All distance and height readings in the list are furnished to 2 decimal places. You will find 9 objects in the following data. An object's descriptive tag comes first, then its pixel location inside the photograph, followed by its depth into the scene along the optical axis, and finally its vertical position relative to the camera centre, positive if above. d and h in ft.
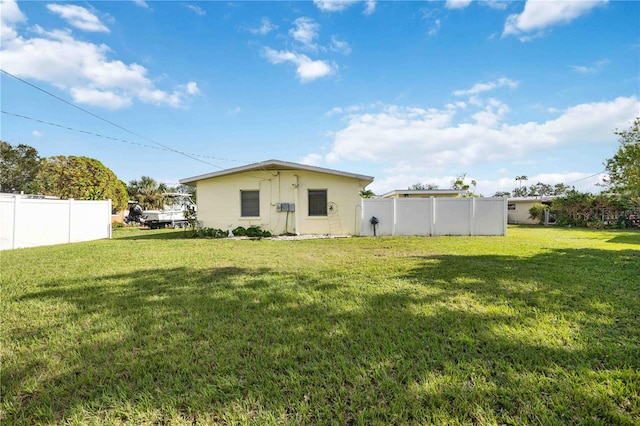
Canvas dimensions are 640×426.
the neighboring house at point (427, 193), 67.31 +6.11
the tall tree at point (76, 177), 85.40 +11.69
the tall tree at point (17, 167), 115.03 +20.16
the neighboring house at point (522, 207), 82.17 +3.45
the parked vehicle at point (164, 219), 71.56 -0.62
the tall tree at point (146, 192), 117.70 +10.59
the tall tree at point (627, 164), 25.31 +5.17
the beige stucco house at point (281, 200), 42.32 +2.53
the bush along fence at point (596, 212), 61.52 +1.60
